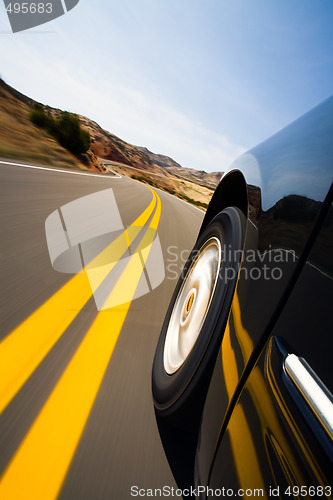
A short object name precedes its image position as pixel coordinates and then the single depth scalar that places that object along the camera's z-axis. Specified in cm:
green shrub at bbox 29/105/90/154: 2106
